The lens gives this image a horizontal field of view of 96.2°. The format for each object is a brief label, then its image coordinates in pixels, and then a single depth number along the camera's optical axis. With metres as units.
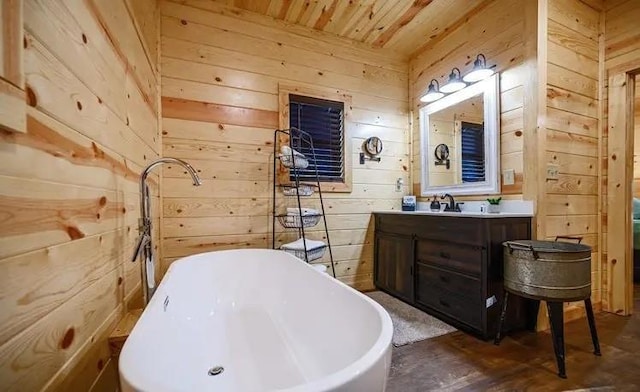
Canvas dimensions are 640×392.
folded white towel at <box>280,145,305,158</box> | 2.40
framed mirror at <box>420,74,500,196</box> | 2.38
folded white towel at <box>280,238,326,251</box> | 2.38
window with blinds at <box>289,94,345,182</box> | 2.79
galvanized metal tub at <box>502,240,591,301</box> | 1.64
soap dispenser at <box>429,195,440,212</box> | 2.81
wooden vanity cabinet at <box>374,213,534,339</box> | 1.92
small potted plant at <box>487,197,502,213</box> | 2.30
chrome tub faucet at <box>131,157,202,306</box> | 1.47
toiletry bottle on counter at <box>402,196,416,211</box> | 3.07
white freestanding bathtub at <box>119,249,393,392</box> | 0.76
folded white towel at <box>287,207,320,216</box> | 2.45
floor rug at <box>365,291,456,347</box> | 1.99
